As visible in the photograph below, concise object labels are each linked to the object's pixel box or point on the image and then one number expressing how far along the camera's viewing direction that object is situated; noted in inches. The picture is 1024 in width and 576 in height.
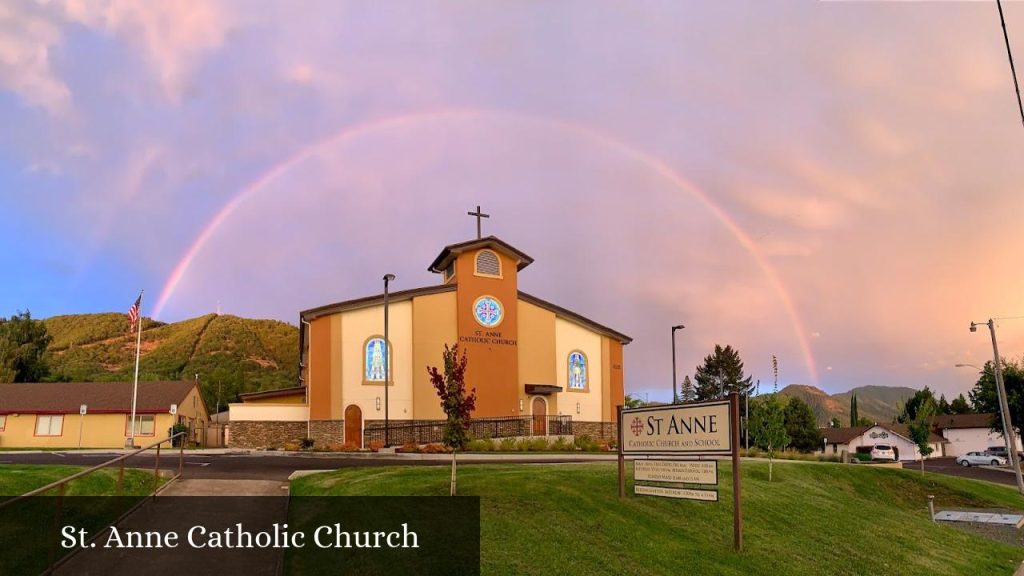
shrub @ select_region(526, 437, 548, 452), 1605.6
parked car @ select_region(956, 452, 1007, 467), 2691.9
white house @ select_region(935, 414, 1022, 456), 4010.8
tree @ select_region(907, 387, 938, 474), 1723.7
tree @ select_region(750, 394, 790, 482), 1073.5
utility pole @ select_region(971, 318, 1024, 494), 1524.4
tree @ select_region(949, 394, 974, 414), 4862.2
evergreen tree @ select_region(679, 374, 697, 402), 5011.8
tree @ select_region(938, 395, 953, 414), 4960.6
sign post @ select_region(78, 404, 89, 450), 1990.3
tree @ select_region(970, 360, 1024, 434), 2573.8
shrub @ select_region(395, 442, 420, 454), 1463.2
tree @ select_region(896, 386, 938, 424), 4500.5
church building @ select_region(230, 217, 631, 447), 1802.4
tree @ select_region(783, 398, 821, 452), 3644.2
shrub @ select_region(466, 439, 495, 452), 1509.6
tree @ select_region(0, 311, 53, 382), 3110.2
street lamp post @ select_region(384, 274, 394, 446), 1651.0
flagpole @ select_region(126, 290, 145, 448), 1961.4
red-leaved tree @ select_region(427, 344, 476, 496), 638.5
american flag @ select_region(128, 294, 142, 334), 1959.9
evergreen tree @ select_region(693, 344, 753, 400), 4552.2
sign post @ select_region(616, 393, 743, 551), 557.6
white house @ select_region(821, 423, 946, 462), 4060.0
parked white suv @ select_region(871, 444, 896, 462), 2684.5
